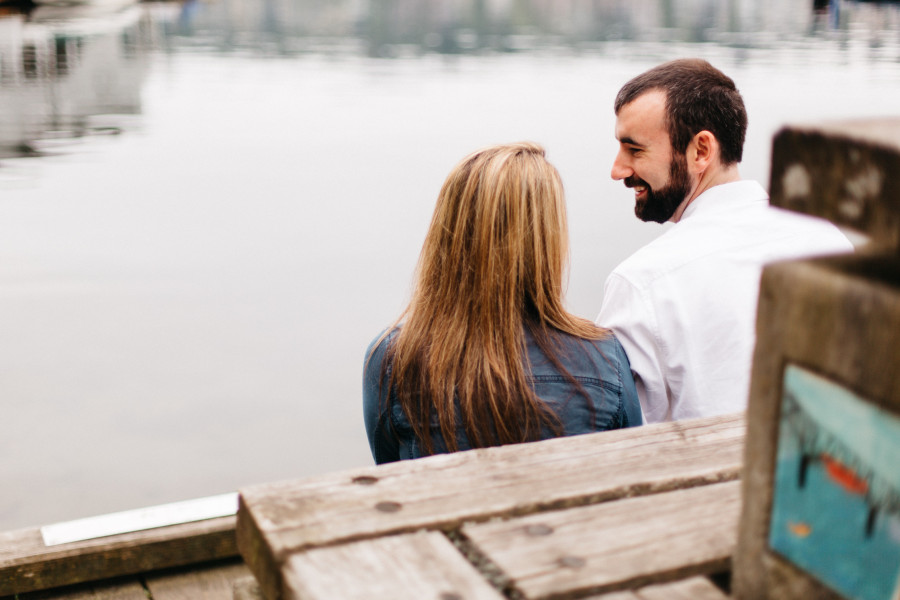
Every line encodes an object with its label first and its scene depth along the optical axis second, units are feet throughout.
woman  5.76
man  6.63
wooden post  2.06
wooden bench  2.61
